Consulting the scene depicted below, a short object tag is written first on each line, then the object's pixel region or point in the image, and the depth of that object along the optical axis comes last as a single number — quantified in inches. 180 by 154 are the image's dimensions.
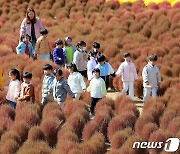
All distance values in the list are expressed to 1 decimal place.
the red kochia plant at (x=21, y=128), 636.1
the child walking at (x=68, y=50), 953.5
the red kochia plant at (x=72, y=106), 720.3
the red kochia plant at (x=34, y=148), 562.3
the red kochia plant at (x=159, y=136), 592.4
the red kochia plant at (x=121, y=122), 645.9
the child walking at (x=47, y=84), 732.7
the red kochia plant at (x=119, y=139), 601.0
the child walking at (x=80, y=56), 921.5
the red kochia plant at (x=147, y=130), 621.6
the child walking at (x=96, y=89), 762.2
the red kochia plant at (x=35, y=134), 616.5
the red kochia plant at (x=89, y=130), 634.8
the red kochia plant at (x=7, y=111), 691.4
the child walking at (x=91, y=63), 865.5
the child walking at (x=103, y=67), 828.2
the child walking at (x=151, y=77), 826.2
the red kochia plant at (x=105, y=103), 738.3
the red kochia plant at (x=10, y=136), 606.9
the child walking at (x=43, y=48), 948.8
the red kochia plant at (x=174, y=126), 625.4
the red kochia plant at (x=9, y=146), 580.7
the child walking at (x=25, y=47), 977.5
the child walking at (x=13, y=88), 718.5
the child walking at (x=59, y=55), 932.6
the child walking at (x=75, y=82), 775.3
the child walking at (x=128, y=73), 846.5
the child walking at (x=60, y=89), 722.2
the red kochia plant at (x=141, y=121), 646.5
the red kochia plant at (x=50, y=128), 644.7
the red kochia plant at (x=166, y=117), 661.3
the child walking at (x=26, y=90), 704.4
